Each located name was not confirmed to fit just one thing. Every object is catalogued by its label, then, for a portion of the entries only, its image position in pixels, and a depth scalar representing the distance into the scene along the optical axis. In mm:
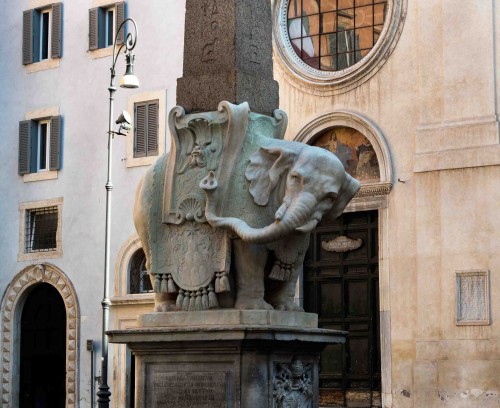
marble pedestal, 9906
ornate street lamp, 23609
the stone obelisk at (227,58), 10820
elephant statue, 10164
